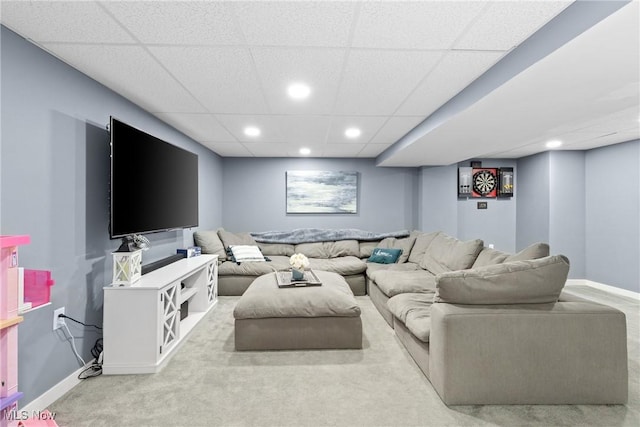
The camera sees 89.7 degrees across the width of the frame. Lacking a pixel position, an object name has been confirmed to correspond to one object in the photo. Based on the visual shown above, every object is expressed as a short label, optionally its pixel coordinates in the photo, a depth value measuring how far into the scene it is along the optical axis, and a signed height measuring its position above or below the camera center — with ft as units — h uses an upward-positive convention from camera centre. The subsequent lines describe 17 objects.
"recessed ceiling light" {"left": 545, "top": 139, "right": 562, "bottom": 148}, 14.89 +3.29
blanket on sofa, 18.83 -1.38
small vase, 11.08 -2.16
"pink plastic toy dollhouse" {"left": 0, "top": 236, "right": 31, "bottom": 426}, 4.94 -1.70
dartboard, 20.42 +1.88
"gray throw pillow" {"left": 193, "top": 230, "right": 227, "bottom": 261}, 15.99 -1.59
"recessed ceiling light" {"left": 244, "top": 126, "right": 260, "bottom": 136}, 13.15 +3.43
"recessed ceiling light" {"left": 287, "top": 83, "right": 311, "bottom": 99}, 8.57 +3.36
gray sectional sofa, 6.65 -2.68
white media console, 8.11 -2.96
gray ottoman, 9.39 -3.29
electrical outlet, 7.08 -2.39
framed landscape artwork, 20.31 +1.37
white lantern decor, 8.28 -1.48
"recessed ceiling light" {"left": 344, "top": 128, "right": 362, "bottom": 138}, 13.35 +3.40
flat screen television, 8.38 +0.91
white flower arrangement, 11.19 -1.76
